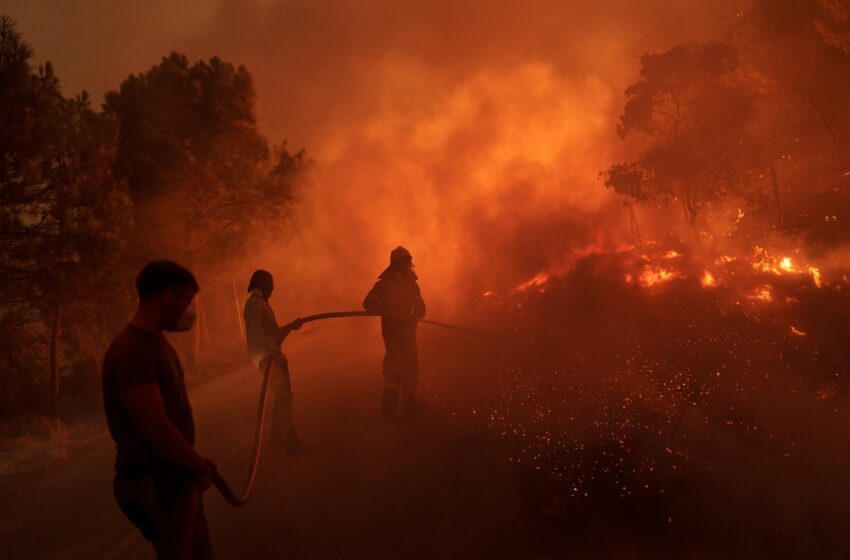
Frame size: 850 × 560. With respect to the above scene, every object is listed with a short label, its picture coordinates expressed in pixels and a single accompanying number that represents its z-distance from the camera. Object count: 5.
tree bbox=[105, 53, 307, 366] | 12.12
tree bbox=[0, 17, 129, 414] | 7.66
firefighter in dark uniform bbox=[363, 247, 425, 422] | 6.57
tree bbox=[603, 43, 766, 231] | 15.01
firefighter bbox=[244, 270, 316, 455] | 5.45
